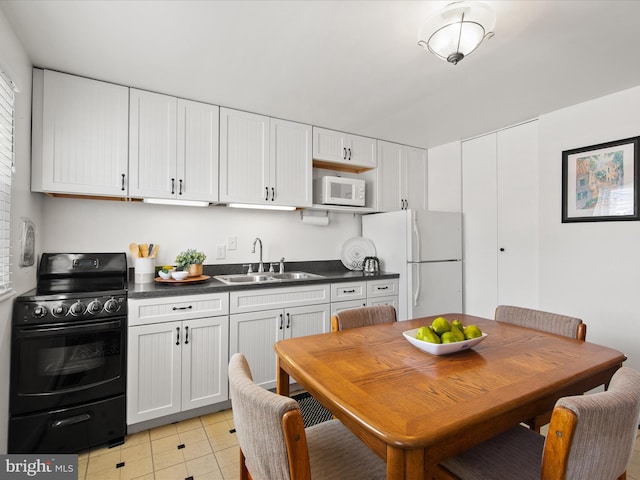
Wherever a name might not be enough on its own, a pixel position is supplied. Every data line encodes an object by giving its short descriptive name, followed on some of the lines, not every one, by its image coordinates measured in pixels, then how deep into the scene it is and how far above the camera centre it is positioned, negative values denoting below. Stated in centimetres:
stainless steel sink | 291 -32
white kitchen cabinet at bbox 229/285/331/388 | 242 -65
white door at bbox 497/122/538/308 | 291 +26
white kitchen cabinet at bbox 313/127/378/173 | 312 +93
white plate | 353 -9
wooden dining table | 80 -45
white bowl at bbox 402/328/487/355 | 124 -40
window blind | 160 +35
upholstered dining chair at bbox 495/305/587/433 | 160 -42
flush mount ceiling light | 143 +99
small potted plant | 254 -16
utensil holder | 246 -22
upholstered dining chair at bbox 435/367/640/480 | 80 -48
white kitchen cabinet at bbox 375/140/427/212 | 350 +73
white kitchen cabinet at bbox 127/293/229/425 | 207 -77
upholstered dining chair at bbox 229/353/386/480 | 79 -52
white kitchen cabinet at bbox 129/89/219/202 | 233 +70
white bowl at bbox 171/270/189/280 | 242 -25
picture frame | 230 +47
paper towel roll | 334 +23
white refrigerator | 309 -13
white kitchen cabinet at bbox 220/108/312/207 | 266 +71
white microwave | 315 +51
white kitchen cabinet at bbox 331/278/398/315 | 285 -47
